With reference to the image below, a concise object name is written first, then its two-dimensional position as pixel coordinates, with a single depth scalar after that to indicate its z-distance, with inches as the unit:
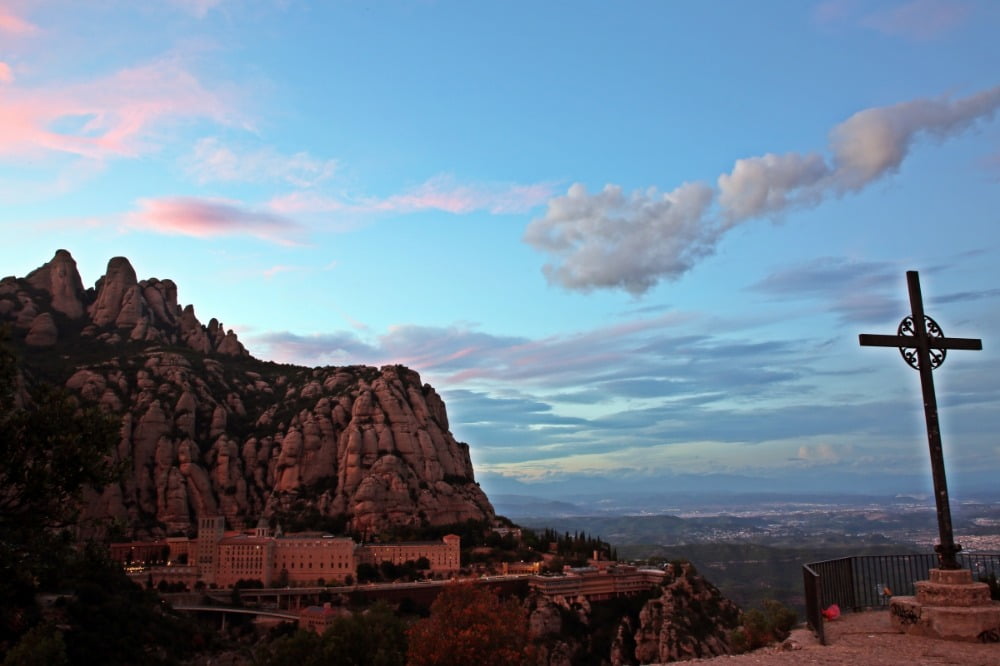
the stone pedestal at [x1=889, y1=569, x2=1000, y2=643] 574.6
